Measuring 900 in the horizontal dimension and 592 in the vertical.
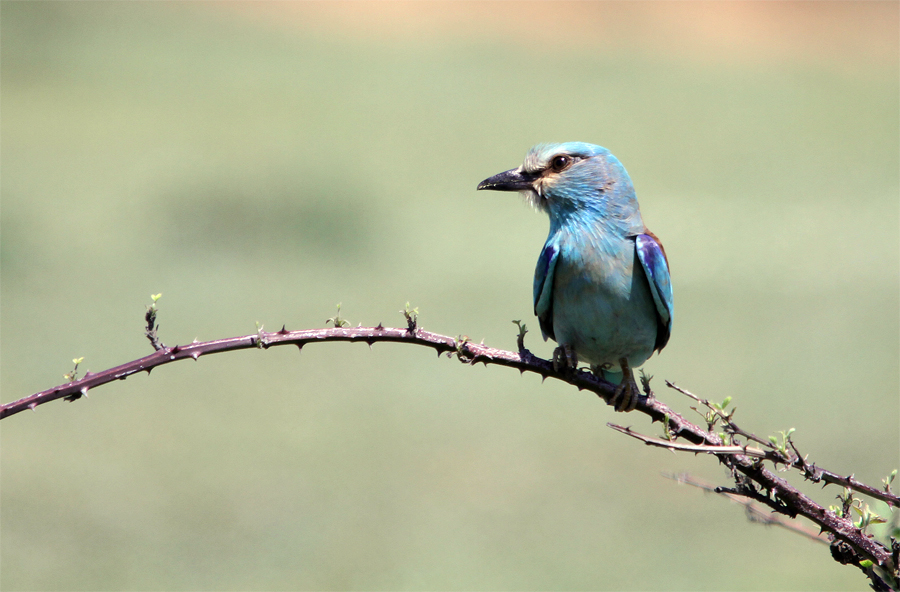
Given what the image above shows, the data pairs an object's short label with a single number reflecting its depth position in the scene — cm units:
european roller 837
